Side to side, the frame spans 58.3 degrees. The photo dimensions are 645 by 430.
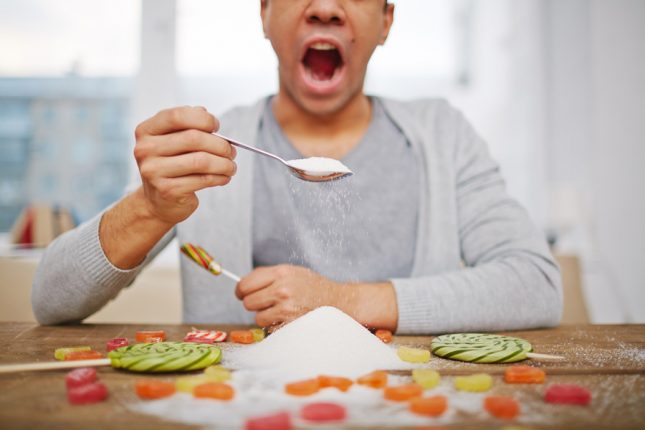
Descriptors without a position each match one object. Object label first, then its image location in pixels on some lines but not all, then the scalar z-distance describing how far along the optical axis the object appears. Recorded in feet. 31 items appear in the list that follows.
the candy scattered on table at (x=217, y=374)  2.10
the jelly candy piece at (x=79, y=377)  1.96
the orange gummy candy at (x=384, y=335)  3.03
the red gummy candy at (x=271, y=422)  1.55
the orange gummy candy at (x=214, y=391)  1.89
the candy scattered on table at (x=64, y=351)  2.48
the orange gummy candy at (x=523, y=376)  2.14
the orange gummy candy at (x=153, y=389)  1.90
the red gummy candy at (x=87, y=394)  1.83
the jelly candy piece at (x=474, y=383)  2.01
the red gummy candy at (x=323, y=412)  1.67
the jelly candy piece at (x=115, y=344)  2.74
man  3.29
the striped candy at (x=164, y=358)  2.22
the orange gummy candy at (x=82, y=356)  2.39
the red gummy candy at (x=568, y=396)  1.88
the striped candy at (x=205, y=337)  2.95
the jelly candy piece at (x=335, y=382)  2.01
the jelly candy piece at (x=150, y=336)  2.93
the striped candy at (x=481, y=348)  2.50
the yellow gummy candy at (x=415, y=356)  2.48
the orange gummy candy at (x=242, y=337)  2.94
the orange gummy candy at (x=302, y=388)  1.94
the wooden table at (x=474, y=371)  1.69
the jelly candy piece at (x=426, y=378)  2.04
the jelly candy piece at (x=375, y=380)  2.05
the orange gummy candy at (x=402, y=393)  1.88
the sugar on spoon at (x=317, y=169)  3.23
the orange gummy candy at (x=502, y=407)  1.74
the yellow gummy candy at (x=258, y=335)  3.01
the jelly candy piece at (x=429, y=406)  1.75
